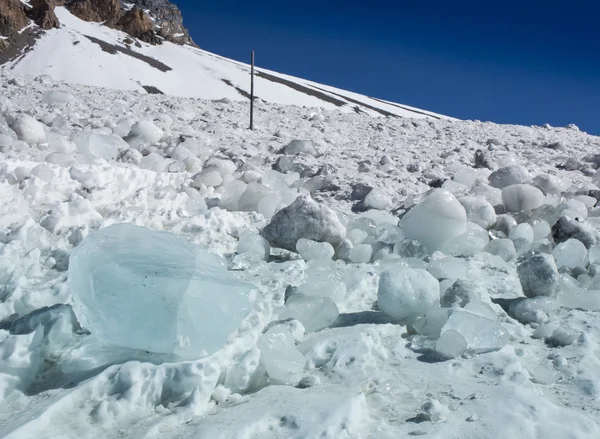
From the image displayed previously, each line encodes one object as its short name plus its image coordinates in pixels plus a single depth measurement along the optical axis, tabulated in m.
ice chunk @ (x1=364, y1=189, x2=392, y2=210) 3.43
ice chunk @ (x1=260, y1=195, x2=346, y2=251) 2.56
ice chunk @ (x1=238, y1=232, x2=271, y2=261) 2.50
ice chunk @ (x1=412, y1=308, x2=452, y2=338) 1.80
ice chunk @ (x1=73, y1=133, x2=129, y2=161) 3.88
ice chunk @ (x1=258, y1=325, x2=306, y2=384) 1.52
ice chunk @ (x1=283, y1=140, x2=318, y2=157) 4.72
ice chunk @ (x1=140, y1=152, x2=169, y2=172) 3.80
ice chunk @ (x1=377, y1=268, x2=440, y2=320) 1.89
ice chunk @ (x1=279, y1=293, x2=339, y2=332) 1.85
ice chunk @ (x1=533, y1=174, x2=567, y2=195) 3.77
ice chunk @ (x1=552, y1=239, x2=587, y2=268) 2.47
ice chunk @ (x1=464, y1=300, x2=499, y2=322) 1.90
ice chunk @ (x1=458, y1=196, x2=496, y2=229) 3.01
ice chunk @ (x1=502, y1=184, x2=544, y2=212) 3.30
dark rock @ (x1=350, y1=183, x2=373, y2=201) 3.62
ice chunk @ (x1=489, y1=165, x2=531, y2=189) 3.85
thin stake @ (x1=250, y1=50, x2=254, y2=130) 5.82
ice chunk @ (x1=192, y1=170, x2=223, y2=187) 3.57
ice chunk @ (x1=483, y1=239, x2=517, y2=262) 2.64
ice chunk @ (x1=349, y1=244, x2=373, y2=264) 2.51
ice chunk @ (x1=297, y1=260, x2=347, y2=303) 2.00
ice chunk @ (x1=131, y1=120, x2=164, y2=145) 4.60
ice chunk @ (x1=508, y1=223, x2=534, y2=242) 2.85
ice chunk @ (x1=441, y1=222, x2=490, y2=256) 2.61
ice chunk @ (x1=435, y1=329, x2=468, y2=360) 1.67
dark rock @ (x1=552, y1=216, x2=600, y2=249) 2.71
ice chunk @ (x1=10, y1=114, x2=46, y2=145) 3.87
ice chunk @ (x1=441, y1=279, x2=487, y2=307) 1.98
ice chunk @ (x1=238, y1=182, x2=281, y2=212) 3.15
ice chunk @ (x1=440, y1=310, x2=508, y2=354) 1.71
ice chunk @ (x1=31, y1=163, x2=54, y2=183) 3.13
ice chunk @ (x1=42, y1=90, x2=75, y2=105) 5.73
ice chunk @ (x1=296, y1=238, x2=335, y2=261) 2.49
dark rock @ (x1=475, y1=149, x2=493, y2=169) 4.84
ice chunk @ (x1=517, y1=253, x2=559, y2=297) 2.12
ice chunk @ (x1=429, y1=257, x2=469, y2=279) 2.26
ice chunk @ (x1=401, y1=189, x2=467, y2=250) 2.59
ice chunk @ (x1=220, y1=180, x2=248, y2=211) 3.21
